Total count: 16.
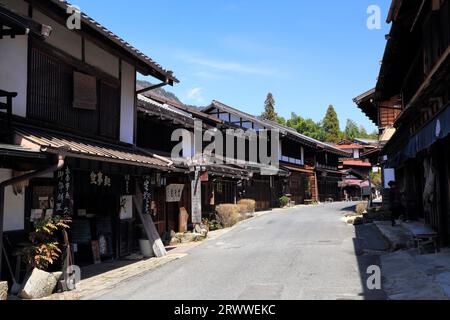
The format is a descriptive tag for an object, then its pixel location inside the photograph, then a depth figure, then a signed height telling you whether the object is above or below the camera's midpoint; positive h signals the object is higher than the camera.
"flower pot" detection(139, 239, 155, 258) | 14.89 -1.69
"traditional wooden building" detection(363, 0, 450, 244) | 9.84 +2.39
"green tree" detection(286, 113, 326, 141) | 93.85 +14.86
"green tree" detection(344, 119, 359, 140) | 114.74 +18.33
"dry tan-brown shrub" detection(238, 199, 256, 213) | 26.91 -0.58
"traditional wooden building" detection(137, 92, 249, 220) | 19.41 +2.32
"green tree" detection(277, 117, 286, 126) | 88.00 +15.42
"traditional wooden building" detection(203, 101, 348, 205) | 36.06 +2.59
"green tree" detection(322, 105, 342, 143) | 93.31 +15.34
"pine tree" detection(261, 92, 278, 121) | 80.31 +16.31
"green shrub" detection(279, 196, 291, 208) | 38.31 -0.47
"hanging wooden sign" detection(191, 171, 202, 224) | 21.58 -0.09
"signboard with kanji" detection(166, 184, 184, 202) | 19.95 +0.26
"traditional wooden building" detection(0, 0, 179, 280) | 9.16 +1.83
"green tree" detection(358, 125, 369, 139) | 115.28 +16.87
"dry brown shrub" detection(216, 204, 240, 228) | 24.12 -1.00
